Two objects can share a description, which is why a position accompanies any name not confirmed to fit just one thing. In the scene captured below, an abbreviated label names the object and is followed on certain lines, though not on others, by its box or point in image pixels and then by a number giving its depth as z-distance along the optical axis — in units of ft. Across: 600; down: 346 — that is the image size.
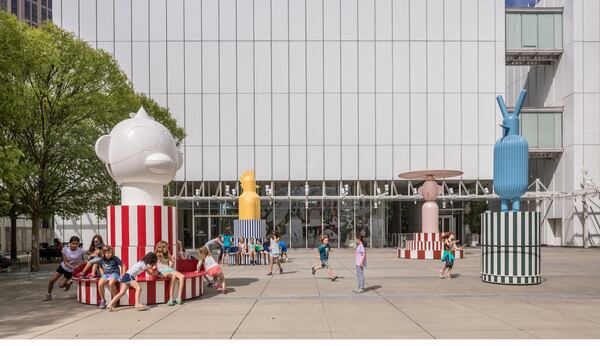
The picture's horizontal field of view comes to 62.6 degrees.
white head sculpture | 36.29
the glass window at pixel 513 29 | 117.60
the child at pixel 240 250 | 68.49
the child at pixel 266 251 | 70.28
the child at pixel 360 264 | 38.99
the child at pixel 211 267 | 39.60
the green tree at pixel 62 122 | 62.69
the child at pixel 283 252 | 66.39
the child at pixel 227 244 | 68.73
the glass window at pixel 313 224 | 113.39
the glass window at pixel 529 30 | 117.60
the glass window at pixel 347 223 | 113.60
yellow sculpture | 73.00
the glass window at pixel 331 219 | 113.09
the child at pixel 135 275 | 32.83
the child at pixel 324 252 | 49.41
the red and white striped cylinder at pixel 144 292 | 34.30
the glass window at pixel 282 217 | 112.98
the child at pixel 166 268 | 34.58
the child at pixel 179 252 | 41.38
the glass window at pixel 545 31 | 116.98
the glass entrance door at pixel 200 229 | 113.80
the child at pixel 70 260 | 39.88
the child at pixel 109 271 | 33.65
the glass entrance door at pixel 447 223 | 121.19
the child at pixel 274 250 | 54.49
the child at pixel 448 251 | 47.67
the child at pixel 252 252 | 68.74
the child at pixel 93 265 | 36.58
